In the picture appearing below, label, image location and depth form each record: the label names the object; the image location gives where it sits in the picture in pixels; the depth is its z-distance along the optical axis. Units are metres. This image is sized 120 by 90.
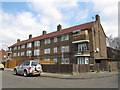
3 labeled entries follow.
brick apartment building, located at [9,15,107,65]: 18.70
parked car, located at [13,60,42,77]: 10.33
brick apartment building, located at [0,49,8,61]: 59.91
